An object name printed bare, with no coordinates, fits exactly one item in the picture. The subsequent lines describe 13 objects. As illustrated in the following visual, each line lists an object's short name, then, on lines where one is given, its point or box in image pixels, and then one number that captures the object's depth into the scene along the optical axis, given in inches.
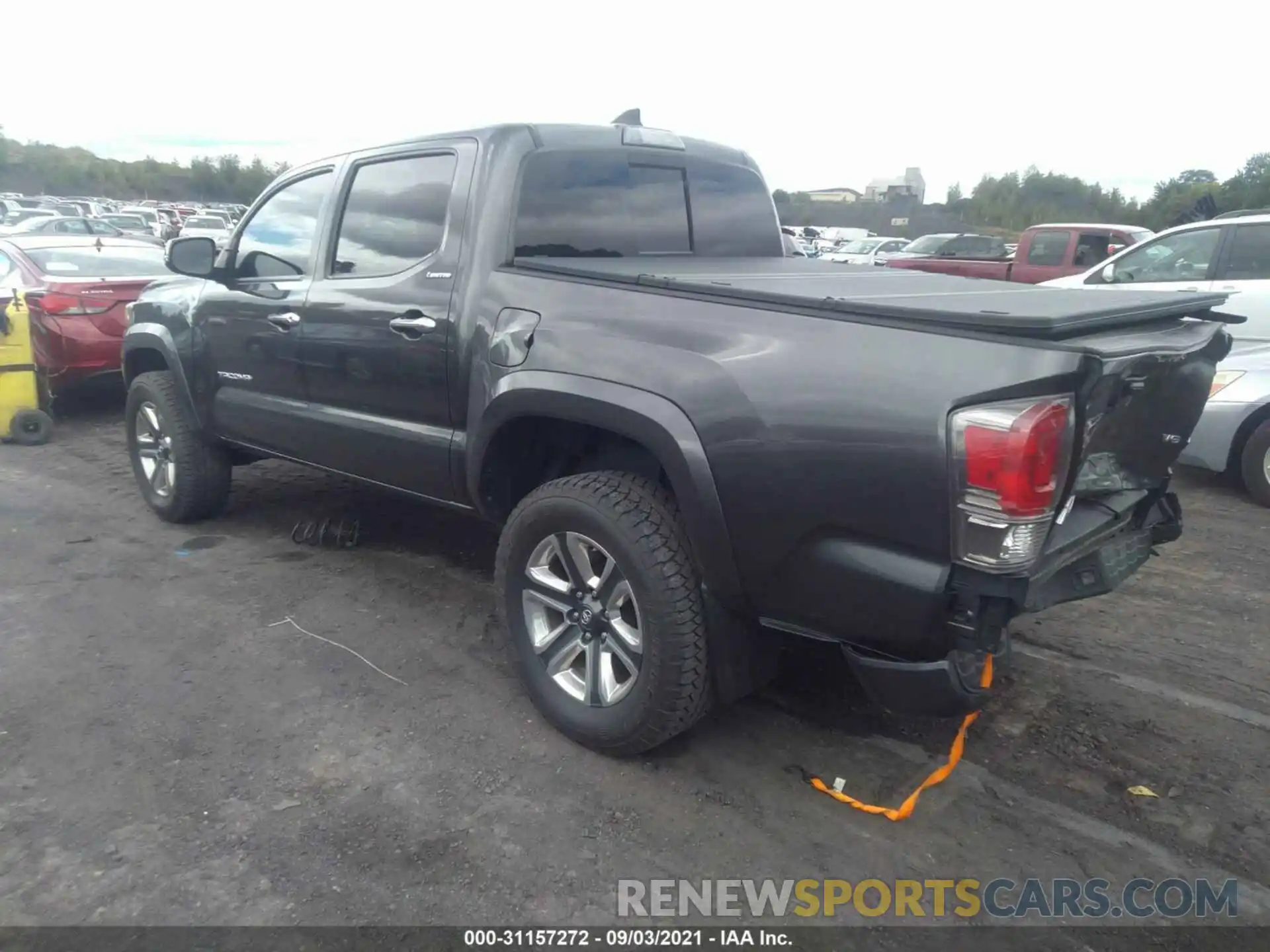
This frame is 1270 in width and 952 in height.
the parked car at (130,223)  991.6
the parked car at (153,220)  1134.4
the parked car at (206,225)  1039.1
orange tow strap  112.5
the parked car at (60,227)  758.5
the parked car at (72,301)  303.7
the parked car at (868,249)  869.2
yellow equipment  289.4
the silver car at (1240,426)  235.3
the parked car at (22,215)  954.1
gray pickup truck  91.4
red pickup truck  543.2
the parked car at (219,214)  1246.1
